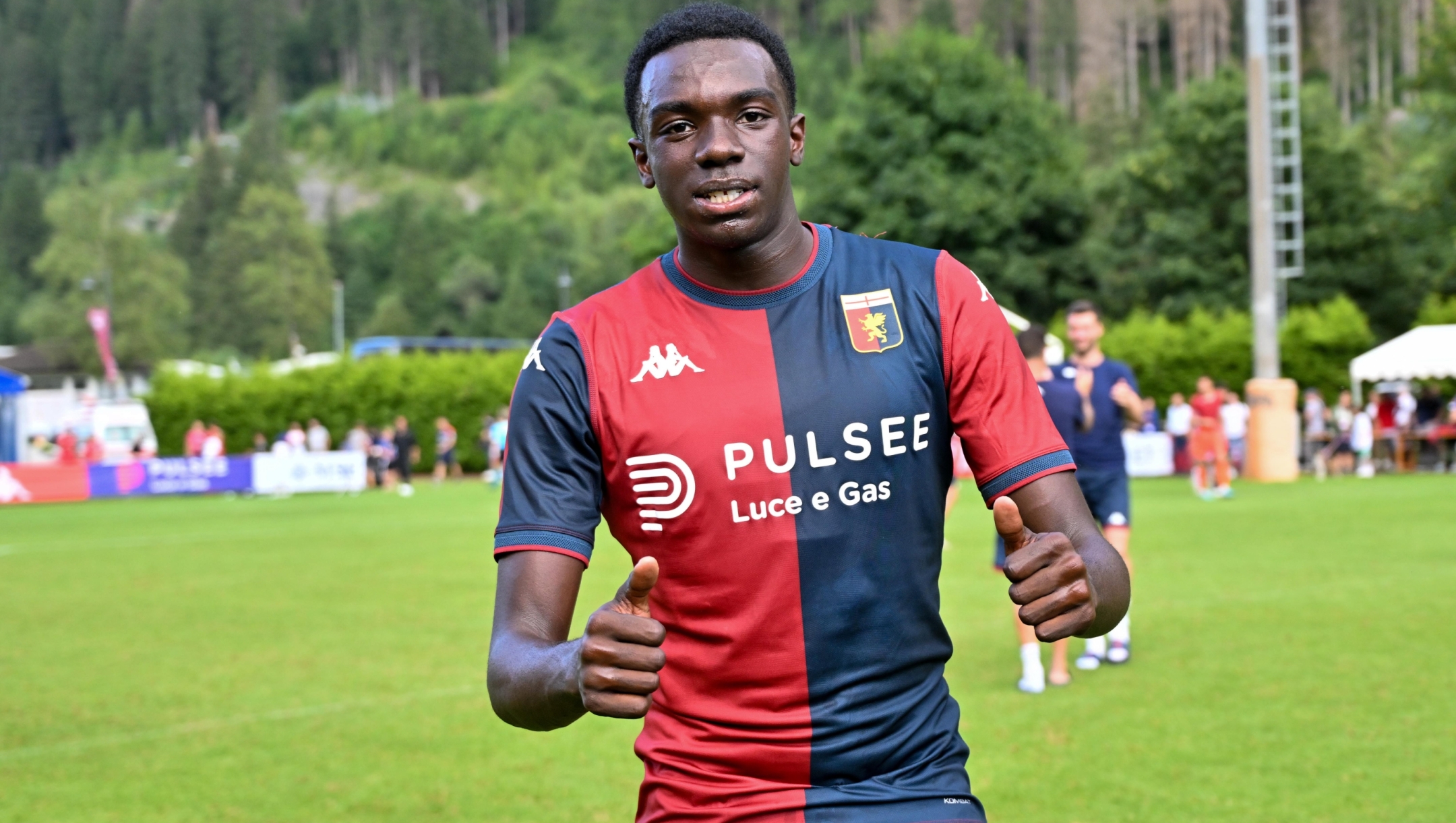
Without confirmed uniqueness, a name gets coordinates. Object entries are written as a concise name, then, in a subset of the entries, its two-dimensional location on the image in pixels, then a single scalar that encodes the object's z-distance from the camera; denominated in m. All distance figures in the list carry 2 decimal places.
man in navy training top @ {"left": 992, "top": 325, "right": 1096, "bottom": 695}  9.35
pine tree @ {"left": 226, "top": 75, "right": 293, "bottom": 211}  139.00
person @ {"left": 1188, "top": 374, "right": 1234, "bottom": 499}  25.25
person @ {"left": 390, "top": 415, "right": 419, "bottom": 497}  38.41
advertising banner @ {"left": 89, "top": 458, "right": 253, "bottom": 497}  37.44
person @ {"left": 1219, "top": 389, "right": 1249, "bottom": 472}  30.89
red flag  48.19
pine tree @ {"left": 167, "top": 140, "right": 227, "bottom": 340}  133.75
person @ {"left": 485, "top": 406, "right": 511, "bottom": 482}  37.47
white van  46.44
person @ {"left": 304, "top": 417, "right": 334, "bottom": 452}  40.56
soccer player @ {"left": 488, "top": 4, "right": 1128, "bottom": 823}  2.74
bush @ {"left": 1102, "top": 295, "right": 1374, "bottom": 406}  35.22
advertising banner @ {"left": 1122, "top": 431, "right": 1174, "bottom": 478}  32.66
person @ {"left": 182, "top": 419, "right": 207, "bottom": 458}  41.56
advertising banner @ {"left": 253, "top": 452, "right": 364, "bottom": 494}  37.16
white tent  30.06
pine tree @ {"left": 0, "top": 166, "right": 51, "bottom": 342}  136.50
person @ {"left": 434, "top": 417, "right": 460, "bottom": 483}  41.78
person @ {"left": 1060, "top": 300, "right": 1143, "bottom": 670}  10.24
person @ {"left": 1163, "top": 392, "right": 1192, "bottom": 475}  33.09
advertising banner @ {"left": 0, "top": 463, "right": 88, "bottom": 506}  35.22
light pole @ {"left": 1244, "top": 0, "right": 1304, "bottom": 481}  29.50
